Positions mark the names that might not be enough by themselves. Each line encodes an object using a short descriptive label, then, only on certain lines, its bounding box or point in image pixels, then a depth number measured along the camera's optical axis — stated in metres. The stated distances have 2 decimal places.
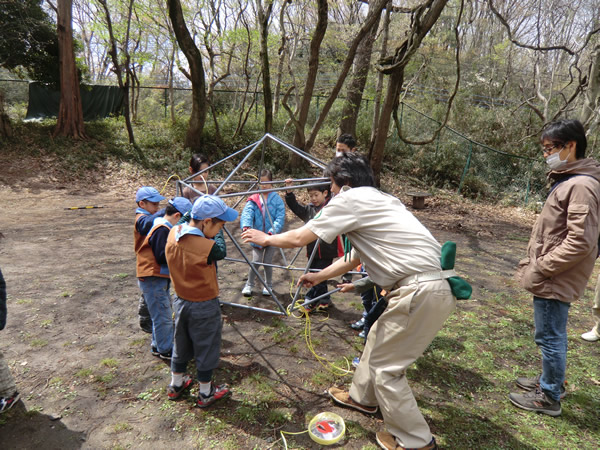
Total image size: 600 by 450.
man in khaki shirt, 2.11
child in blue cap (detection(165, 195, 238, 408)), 2.46
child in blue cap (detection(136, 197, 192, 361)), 2.91
